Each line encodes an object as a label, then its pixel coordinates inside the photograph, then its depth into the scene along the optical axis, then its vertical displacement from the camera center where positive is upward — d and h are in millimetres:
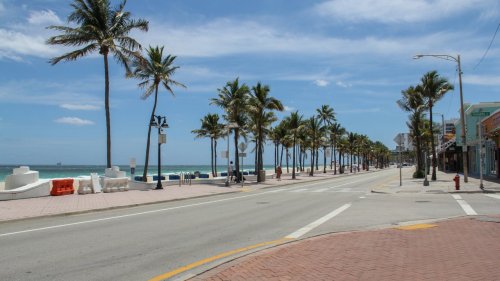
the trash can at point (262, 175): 45559 -880
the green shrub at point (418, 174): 52306 -978
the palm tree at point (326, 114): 82094 +8721
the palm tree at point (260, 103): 45375 +5866
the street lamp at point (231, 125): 38406 +3300
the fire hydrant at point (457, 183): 27500 -1059
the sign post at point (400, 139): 36281 +1963
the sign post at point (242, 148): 37559 +1377
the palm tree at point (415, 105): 46106 +6010
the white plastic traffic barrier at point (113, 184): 27031 -1026
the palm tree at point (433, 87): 42156 +6770
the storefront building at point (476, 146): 46719 +1952
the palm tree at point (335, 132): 90375 +6329
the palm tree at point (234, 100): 43500 +5941
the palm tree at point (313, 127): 76562 +6101
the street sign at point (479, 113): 28947 +3106
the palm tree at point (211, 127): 71750 +5751
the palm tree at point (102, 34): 30453 +8486
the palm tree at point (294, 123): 63562 +5662
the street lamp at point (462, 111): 31234 +3622
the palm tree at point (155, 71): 37500 +7380
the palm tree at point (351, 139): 107812 +5895
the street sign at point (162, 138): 30652 +1778
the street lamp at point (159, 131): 30723 +2260
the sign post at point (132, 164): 35031 +158
